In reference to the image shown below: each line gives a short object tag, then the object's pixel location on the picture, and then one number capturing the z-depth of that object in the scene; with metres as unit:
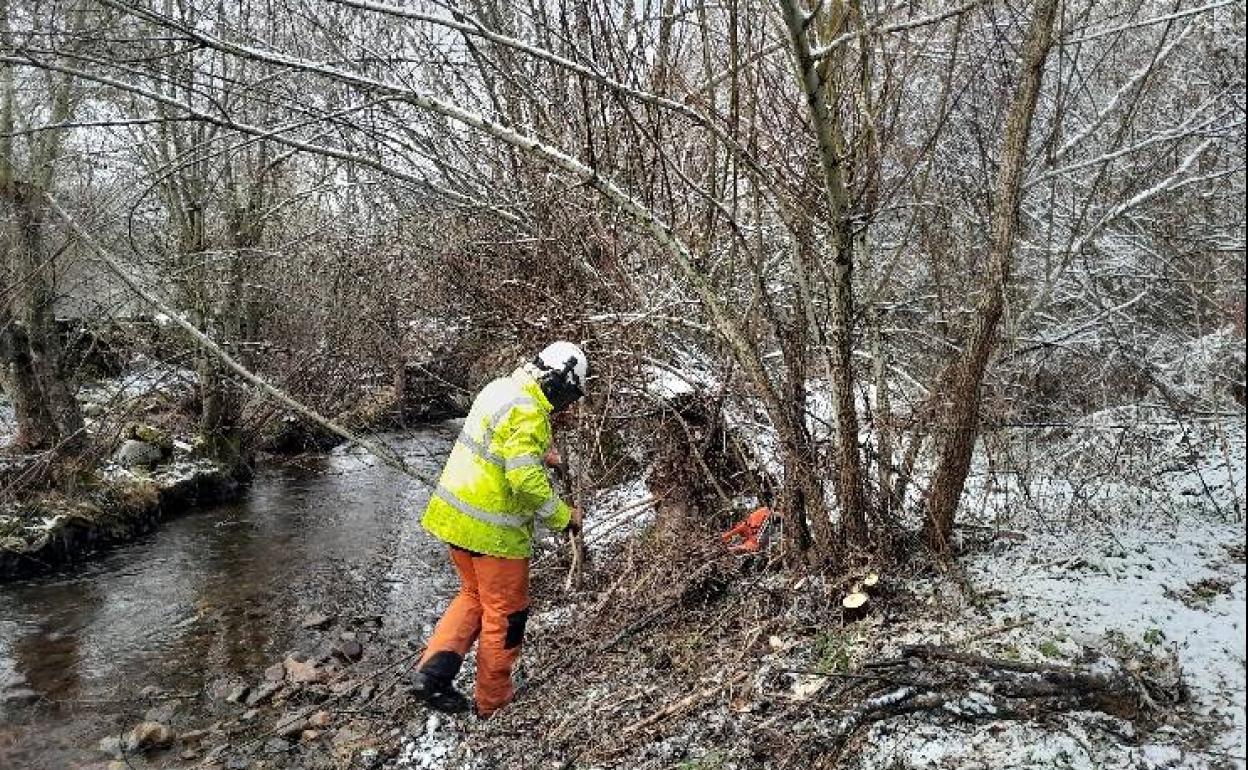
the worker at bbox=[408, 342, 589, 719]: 4.43
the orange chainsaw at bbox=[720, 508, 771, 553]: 5.38
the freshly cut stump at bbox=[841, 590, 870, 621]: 4.22
